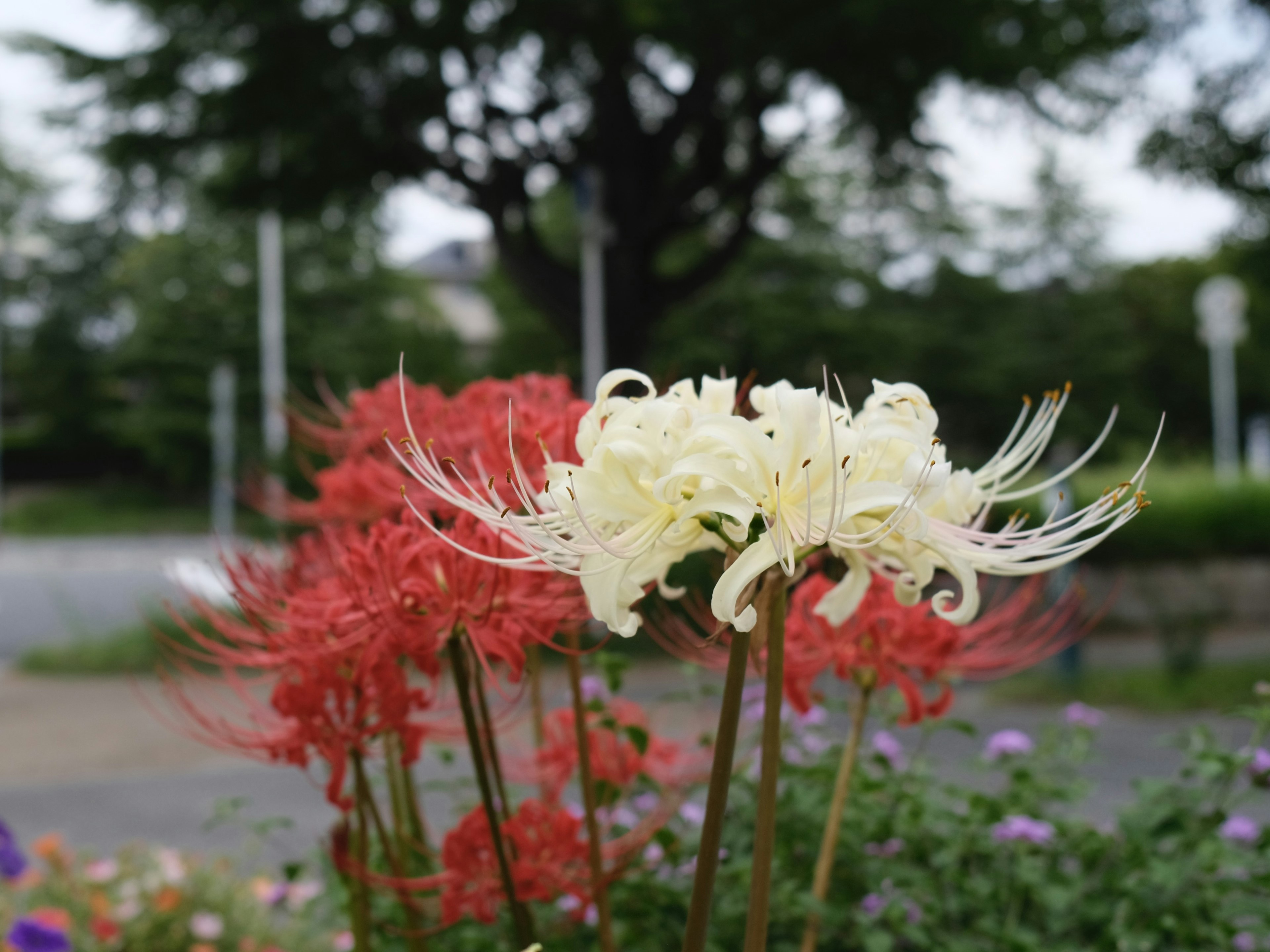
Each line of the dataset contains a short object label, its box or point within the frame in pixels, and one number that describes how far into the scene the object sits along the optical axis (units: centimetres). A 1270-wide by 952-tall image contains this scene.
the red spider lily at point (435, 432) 150
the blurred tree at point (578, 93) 862
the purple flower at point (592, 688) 254
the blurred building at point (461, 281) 4912
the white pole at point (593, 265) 1021
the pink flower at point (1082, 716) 260
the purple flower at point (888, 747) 243
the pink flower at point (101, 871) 332
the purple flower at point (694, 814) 227
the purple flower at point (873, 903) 194
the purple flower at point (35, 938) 207
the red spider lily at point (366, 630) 128
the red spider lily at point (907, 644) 150
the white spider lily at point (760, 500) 101
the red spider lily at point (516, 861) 151
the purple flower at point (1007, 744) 243
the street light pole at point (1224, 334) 1711
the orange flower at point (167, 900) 310
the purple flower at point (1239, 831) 214
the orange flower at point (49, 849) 333
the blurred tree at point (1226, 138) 824
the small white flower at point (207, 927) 297
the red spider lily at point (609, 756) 178
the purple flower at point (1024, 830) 196
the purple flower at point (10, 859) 192
